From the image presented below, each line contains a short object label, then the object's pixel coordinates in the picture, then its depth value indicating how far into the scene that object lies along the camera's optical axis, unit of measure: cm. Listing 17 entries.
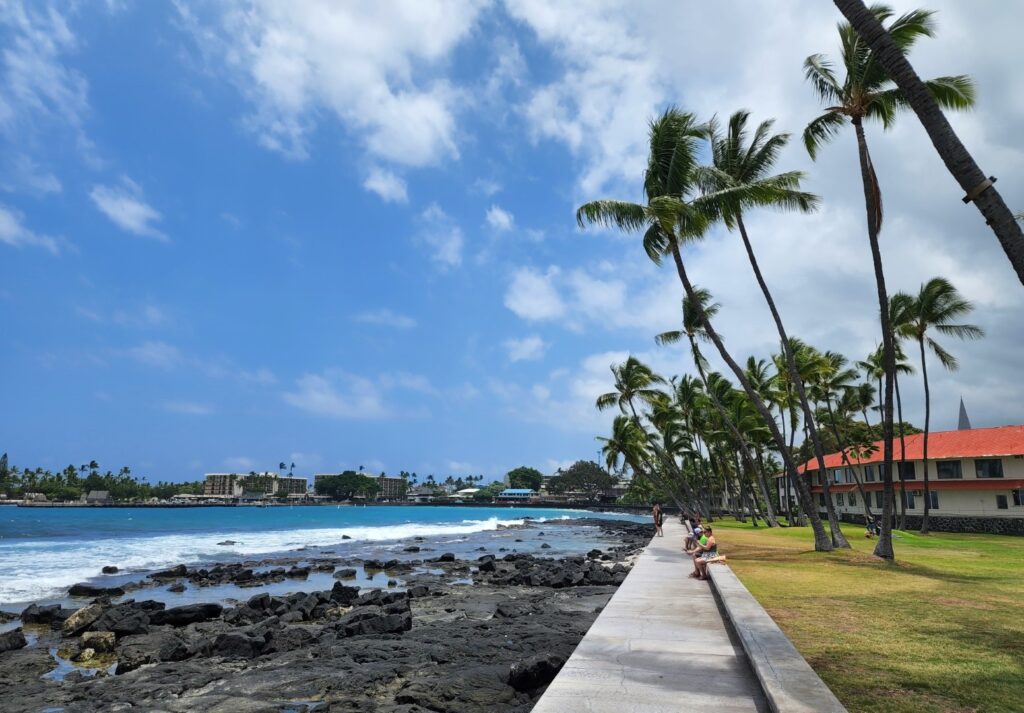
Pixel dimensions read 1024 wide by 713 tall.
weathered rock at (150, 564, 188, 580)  2437
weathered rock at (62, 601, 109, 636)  1324
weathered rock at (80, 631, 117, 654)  1182
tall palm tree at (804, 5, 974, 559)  1534
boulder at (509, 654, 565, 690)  771
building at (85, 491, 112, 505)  14762
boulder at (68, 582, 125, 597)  1938
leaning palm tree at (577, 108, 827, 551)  1883
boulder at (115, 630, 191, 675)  1051
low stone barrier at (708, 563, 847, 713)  464
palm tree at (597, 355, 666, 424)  3965
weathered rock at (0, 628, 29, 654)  1173
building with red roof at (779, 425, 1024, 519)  3080
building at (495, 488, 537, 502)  16898
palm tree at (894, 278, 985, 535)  2773
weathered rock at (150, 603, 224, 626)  1441
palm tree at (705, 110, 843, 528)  1880
